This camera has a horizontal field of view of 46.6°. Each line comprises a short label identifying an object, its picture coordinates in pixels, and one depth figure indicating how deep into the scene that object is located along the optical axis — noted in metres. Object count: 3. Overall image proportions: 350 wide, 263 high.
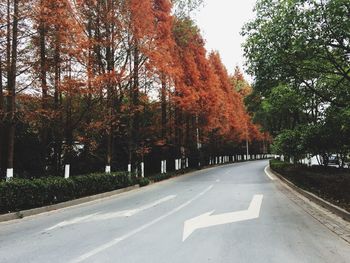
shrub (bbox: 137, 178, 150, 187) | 23.91
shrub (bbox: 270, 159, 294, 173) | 28.94
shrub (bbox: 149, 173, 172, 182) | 28.22
